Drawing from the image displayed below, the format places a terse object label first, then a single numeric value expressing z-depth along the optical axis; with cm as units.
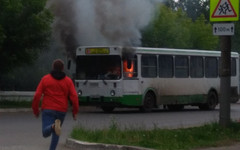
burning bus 2603
